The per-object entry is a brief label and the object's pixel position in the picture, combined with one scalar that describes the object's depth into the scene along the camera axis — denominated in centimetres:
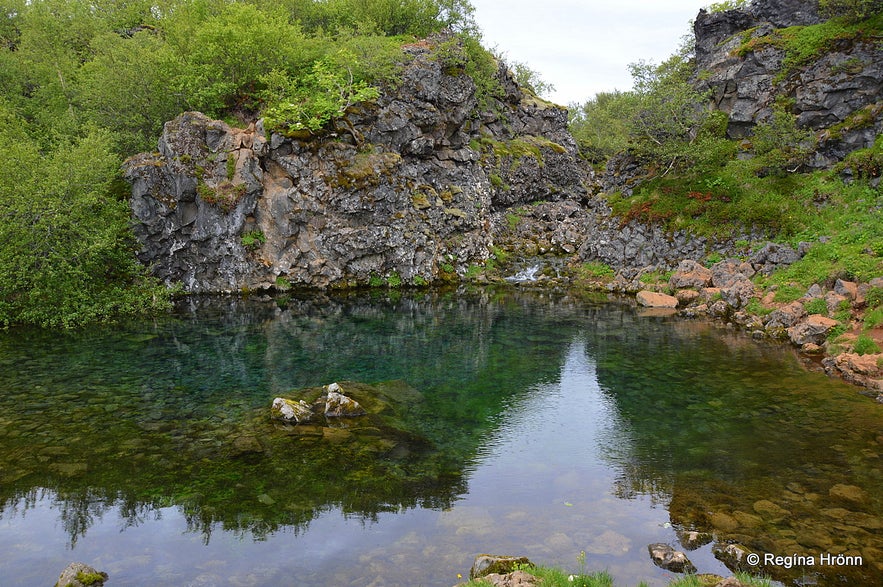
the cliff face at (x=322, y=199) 4069
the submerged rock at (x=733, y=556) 1073
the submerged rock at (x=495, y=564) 1016
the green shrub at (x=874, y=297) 2527
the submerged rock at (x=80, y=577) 1005
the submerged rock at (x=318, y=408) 1858
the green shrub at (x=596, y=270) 4703
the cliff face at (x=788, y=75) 4191
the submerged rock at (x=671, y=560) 1080
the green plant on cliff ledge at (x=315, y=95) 4222
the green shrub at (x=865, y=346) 2324
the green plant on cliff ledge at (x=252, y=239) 4178
